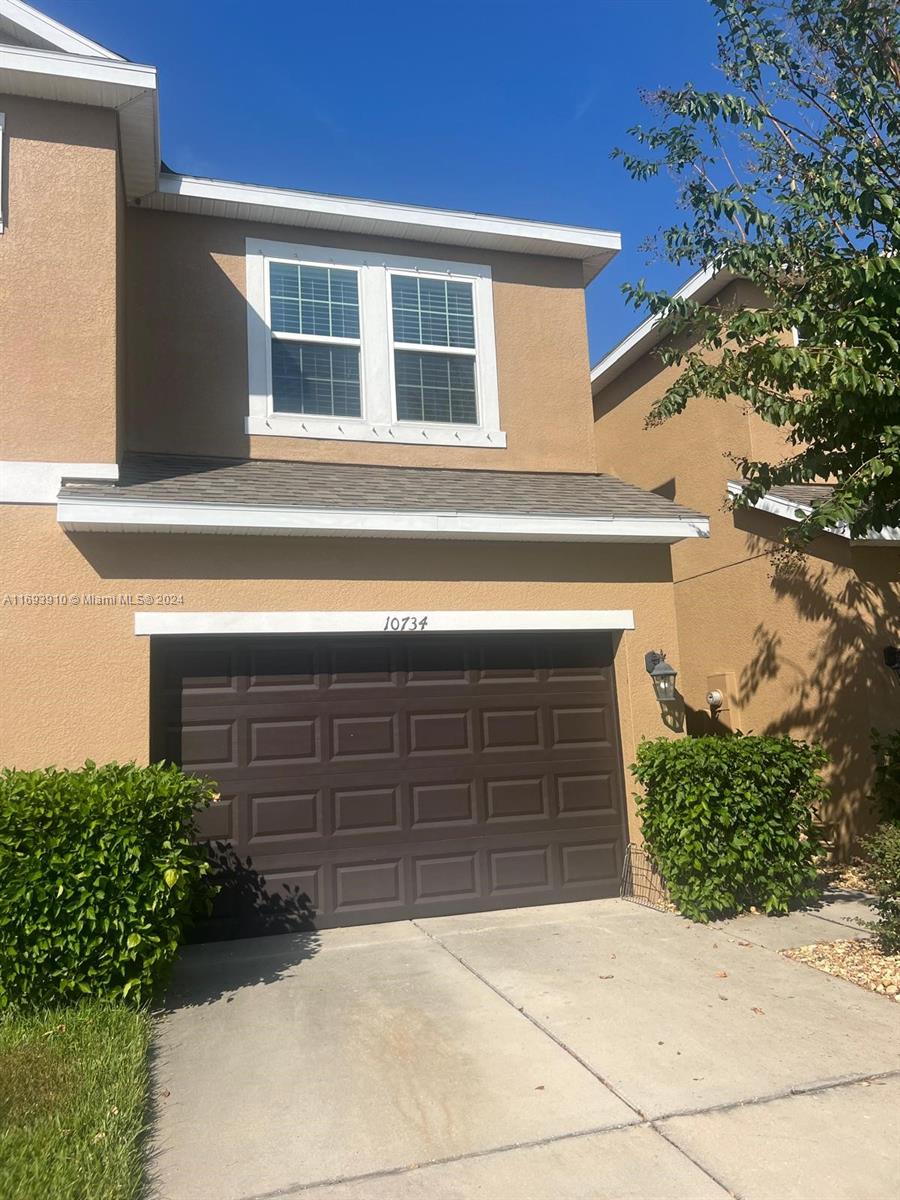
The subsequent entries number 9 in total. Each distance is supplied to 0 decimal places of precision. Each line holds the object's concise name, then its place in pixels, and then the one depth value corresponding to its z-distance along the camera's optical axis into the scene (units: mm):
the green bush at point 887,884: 5945
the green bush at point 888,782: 8211
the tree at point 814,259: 6055
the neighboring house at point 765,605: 9500
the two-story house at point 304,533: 7004
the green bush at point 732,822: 7215
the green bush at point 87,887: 5195
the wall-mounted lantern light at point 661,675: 8117
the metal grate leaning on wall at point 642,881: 8031
